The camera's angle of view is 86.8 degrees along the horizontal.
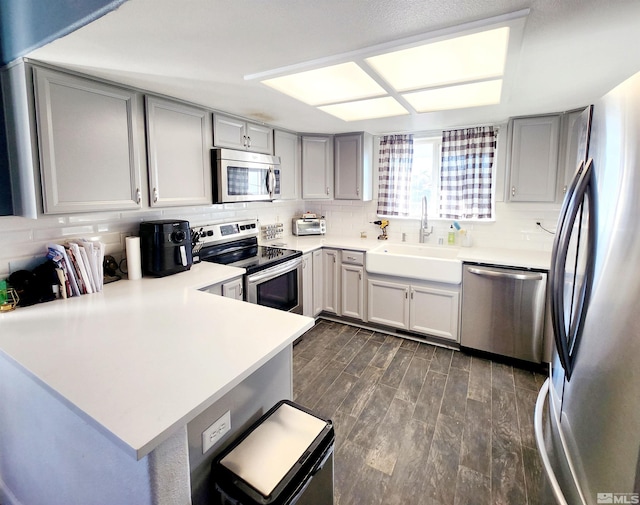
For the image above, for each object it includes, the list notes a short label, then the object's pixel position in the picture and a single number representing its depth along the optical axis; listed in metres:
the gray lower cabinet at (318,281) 3.63
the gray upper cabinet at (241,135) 2.72
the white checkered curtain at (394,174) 3.81
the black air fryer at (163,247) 2.29
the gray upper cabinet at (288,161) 3.48
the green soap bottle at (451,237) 3.60
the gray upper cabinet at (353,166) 3.78
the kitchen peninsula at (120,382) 0.94
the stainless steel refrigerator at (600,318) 0.76
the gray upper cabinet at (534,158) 2.87
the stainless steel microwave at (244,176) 2.69
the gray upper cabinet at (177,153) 2.25
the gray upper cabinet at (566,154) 2.71
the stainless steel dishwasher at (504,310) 2.76
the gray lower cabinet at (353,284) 3.57
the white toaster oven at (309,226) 4.14
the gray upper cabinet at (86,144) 1.72
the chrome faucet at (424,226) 3.68
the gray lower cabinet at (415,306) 3.15
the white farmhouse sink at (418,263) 3.07
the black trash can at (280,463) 1.02
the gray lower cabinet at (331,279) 3.71
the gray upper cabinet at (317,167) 3.86
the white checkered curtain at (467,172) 3.37
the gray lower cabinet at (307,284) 3.43
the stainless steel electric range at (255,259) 2.72
